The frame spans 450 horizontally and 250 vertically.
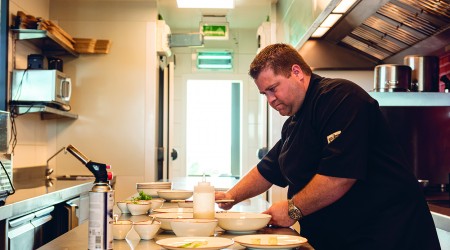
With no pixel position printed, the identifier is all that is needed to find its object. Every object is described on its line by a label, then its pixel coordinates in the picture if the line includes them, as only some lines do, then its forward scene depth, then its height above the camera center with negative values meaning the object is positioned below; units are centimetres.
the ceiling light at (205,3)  522 +121
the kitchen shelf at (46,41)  432 +75
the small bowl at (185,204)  257 -33
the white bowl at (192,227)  164 -28
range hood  295 +61
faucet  484 -35
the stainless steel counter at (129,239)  159 -33
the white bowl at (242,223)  179 -29
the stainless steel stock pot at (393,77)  331 +34
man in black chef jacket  191 -17
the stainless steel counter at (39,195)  284 -39
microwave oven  439 +35
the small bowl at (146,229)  168 -29
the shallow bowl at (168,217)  183 -29
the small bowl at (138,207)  223 -30
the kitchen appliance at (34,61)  450 +56
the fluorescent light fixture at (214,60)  719 +93
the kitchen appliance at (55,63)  481 +59
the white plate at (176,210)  215 -31
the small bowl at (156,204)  241 -31
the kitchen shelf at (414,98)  334 +21
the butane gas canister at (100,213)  146 -21
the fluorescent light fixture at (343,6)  287 +67
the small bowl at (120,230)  169 -30
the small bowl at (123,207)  230 -31
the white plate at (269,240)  148 -30
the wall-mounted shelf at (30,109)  438 +17
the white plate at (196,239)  145 -30
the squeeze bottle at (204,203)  193 -24
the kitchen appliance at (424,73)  328 +36
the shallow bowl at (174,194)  283 -31
